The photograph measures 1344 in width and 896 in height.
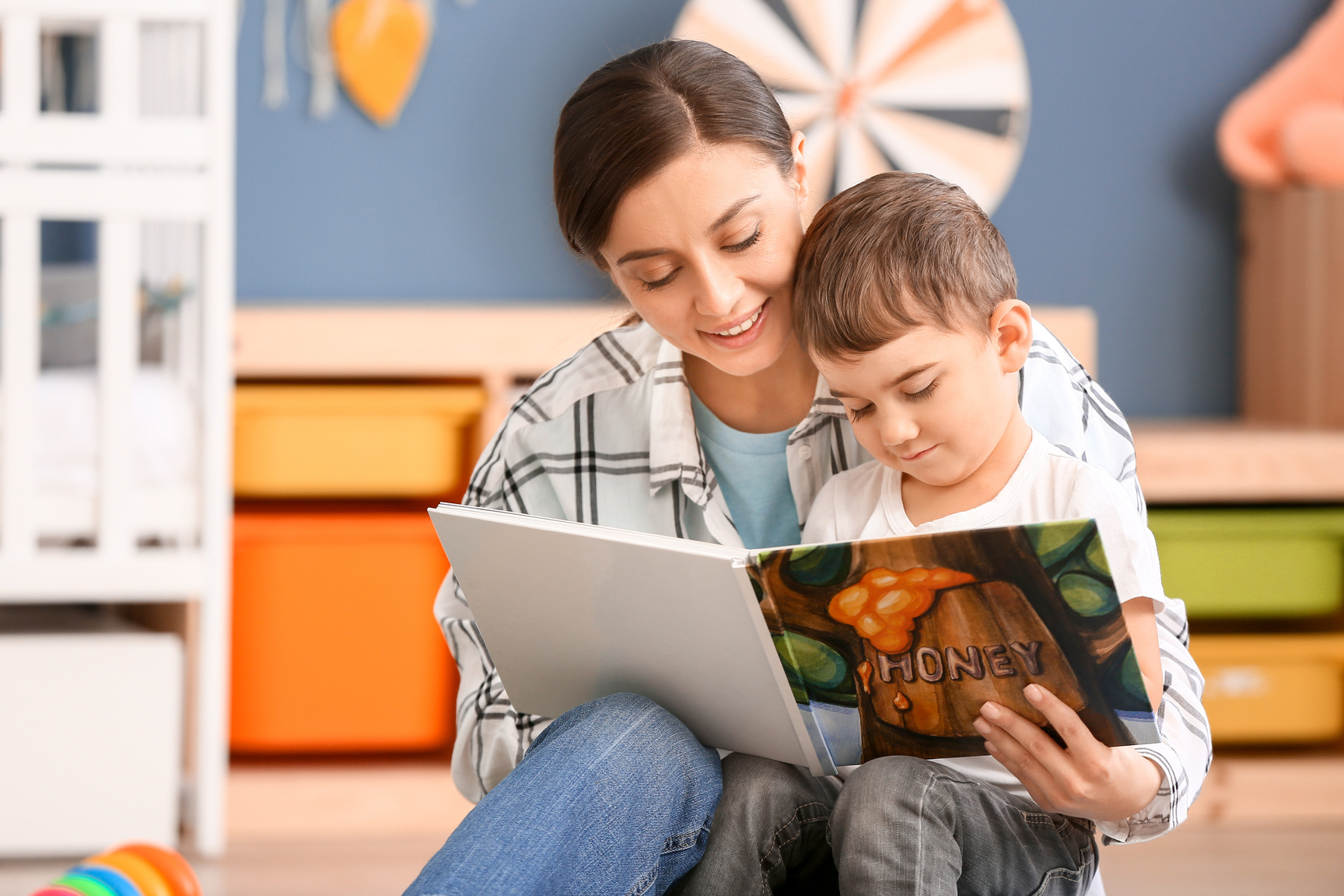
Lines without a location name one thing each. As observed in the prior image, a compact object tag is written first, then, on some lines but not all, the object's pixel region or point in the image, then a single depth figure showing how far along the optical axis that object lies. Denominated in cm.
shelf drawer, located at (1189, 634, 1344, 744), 350
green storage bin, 348
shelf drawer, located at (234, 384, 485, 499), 341
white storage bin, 328
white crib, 328
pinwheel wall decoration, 416
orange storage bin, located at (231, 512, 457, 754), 340
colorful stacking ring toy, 271
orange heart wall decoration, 416
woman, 254
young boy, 254
